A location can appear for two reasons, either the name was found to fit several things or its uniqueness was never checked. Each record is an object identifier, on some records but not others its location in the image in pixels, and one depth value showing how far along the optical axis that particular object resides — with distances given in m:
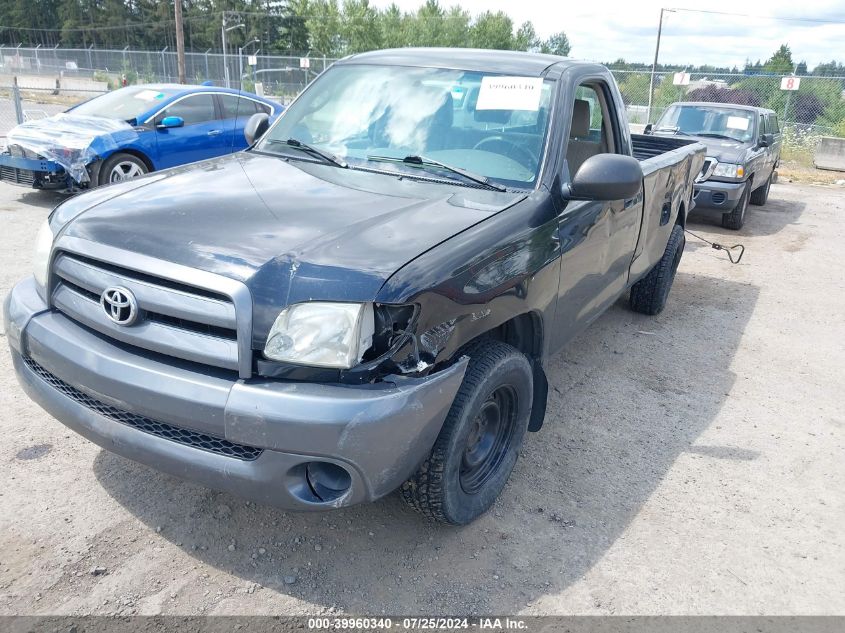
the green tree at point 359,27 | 57.94
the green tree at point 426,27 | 59.19
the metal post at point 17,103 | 12.52
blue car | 8.10
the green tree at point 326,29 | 59.25
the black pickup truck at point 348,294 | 2.21
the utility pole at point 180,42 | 23.92
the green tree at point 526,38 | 59.47
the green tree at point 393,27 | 59.79
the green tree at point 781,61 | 44.22
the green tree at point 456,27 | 62.12
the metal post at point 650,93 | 21.64
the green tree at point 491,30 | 63.47
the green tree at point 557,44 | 58.26
